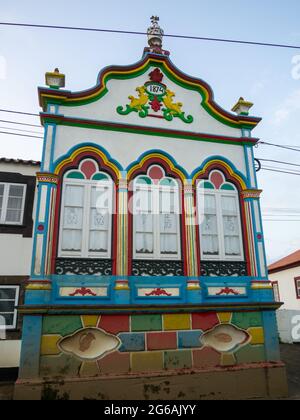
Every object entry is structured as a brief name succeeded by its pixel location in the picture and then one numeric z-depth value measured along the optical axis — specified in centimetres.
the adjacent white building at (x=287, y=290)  1530
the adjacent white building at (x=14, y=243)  857
